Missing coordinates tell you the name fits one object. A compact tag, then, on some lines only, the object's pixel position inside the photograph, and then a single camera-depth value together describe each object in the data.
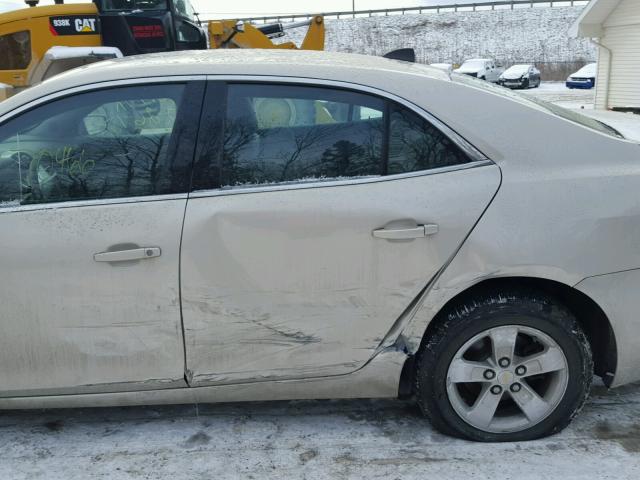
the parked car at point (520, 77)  34.60
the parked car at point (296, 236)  2.61
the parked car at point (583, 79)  32.41
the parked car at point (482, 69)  34.53
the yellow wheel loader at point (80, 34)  9.48
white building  19.06
